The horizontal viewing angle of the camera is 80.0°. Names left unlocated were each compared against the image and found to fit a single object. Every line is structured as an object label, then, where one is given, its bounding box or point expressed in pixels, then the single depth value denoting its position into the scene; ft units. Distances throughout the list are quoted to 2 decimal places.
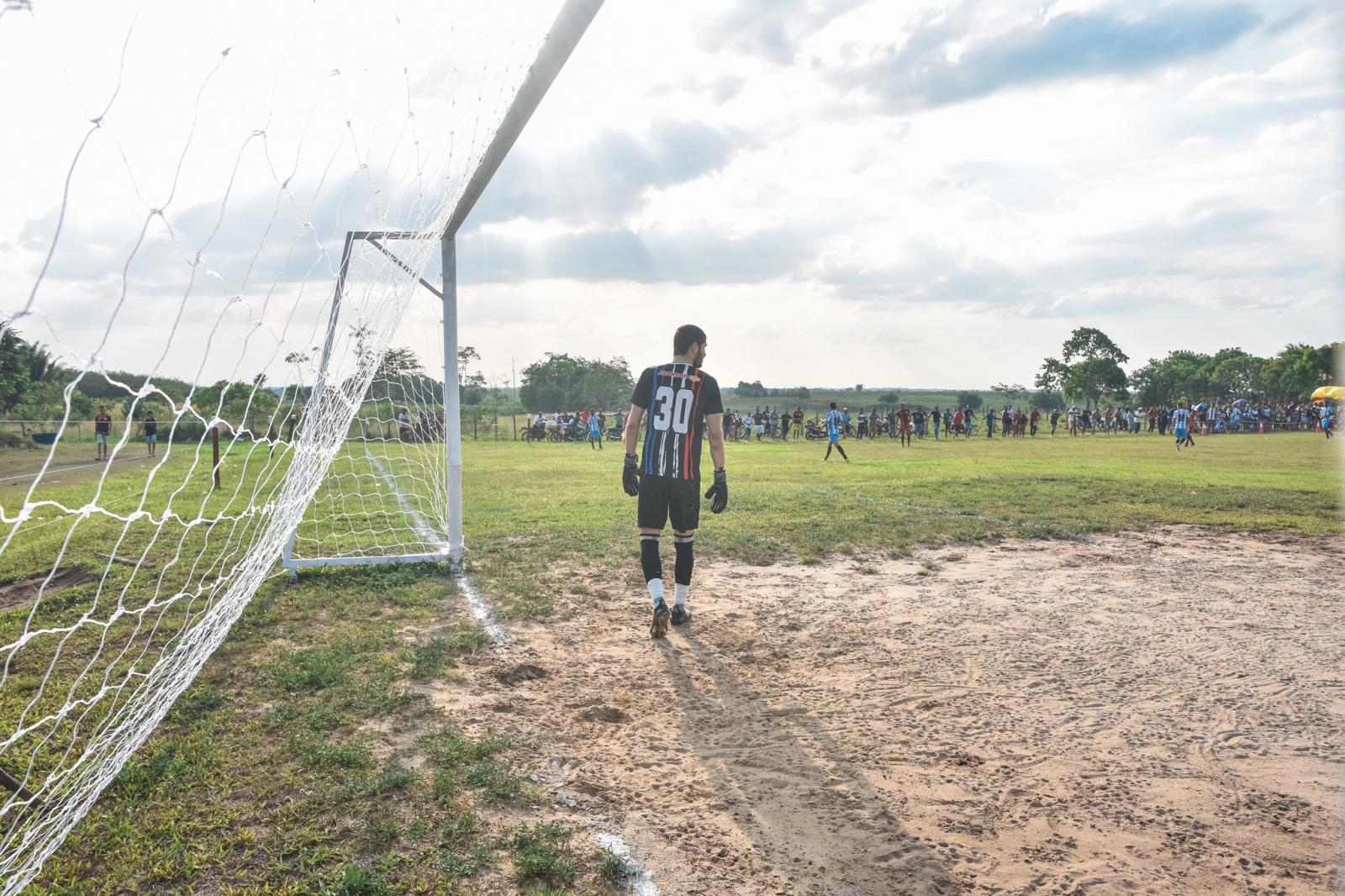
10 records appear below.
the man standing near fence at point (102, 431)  67.36
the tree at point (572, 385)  240.53
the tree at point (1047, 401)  320.78
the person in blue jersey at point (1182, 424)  91.50
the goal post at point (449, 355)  19.06
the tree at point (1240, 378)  247.29
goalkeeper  17.53
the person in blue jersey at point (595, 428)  105.29
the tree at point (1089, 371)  233.14
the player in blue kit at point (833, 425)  72.74
